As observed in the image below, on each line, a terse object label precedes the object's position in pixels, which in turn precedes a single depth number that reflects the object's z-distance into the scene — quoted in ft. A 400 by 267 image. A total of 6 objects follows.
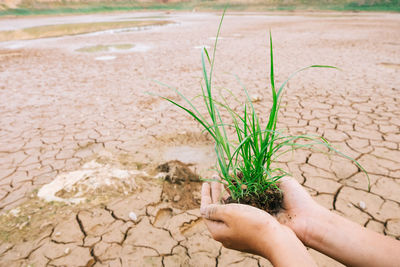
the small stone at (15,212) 4.94
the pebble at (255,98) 10.16
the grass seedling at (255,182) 3.16
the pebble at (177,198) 5.22
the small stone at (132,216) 4.81
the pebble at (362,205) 4.82
